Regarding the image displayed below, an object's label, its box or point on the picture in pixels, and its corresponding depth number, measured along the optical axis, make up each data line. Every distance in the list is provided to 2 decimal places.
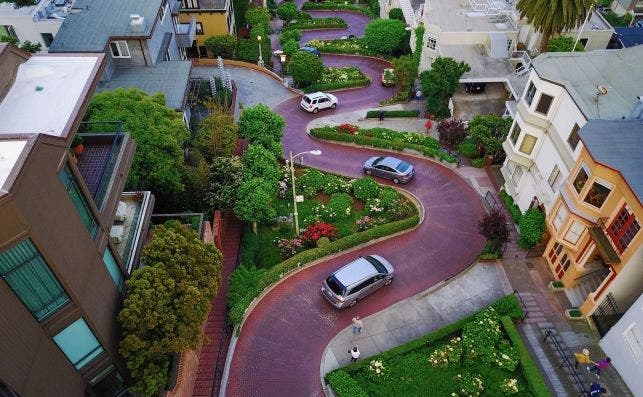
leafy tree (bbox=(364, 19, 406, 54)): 55.16
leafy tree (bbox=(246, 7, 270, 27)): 59.59
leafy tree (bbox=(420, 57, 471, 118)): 42.00
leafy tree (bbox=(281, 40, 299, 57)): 54.88
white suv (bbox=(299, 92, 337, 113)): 45.56
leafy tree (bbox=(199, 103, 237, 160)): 34.03
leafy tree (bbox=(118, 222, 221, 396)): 19.89
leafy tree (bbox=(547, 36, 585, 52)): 41.62
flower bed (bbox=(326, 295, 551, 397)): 23.64
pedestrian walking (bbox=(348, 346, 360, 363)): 24.81
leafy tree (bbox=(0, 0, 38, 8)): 35.00
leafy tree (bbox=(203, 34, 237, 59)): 52.53
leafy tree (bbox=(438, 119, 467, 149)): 39.22
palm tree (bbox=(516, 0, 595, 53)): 37.62
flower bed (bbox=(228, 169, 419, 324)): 28.56
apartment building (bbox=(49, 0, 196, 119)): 35.91
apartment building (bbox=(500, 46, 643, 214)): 27.00
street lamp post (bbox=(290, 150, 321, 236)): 31.38
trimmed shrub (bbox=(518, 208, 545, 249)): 30.02
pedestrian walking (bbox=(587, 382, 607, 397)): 22.92
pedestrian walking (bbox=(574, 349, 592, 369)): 24.30
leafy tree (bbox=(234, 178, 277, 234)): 30.94
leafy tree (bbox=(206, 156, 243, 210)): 31.09
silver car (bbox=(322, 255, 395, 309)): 27.25
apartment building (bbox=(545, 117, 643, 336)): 22.97
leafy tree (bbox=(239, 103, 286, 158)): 36.59
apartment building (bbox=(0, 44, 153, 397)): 14.68
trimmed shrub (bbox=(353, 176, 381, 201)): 35.06
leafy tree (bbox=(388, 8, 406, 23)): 61.59
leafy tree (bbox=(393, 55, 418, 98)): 45.53
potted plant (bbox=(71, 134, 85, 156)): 21.27
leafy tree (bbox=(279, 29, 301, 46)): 59.09
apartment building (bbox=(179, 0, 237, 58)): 53.22
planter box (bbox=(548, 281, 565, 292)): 28.47
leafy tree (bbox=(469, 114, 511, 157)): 36.78
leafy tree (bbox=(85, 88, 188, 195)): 27.62
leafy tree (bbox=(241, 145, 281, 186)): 33.27
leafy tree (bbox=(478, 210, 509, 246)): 29.11
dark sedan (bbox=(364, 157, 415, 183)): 36.53
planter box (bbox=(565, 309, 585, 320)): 26.92
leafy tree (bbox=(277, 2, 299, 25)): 67.56
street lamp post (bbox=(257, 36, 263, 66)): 53.08
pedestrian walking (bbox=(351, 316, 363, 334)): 26.09
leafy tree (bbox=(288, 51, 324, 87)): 47.97
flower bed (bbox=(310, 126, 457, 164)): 39.31
